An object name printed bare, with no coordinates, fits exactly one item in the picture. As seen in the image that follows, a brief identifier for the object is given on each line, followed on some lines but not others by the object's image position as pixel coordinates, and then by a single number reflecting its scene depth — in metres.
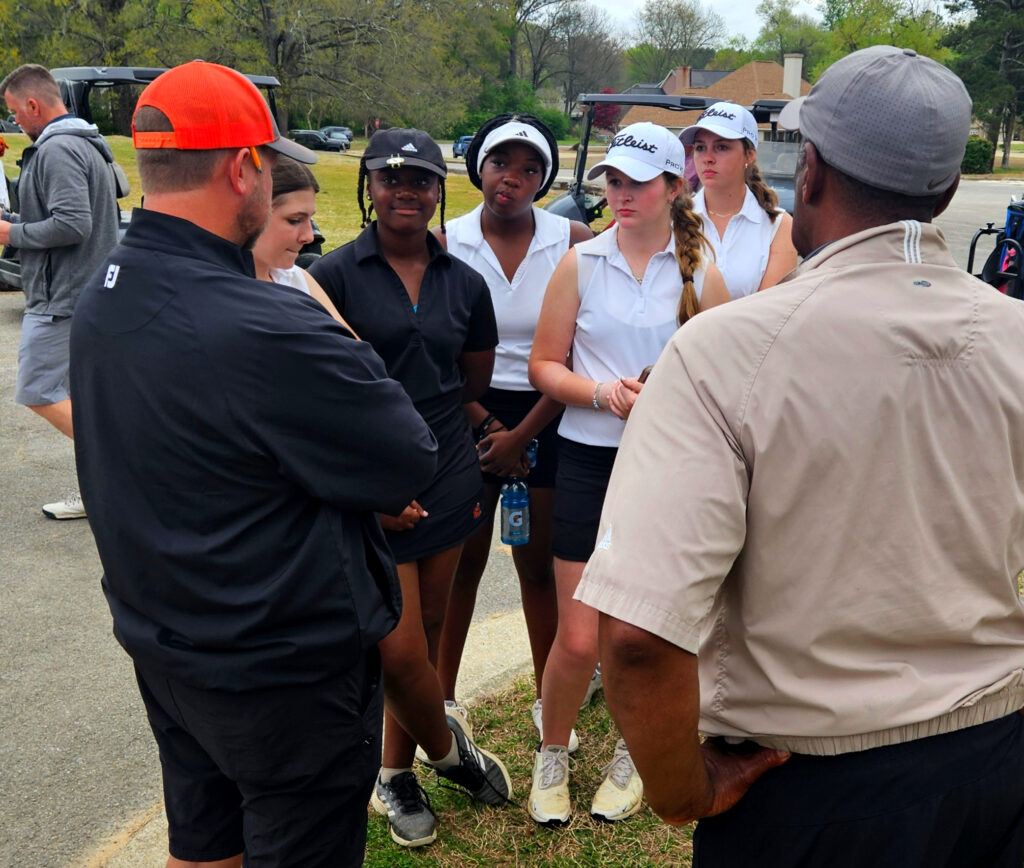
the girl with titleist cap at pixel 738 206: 3.91
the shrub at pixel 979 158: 44.59
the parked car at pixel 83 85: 9.05
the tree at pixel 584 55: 78.75
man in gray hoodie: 4.97
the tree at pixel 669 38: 87.88
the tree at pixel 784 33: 87.56
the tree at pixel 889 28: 53.84
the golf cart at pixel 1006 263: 7.25
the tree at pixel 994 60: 49.12
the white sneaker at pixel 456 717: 3.40
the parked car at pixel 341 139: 44.69
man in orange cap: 1.81
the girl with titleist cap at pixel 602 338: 3.09
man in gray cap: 1.41
